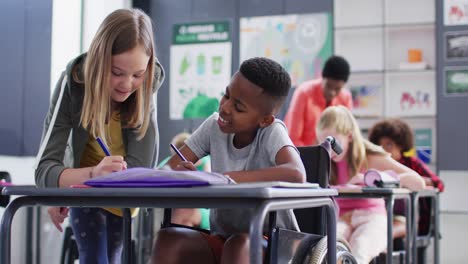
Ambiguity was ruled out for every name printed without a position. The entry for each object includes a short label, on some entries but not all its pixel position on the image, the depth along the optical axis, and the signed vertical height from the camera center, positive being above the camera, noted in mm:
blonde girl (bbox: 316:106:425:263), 3172 -147
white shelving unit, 6432 +710
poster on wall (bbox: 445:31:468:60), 6192 +748
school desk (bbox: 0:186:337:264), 1512 -89
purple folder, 1593 -58
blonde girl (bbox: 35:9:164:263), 2082 +62
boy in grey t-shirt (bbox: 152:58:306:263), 1933 -6
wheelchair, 1816 -196
